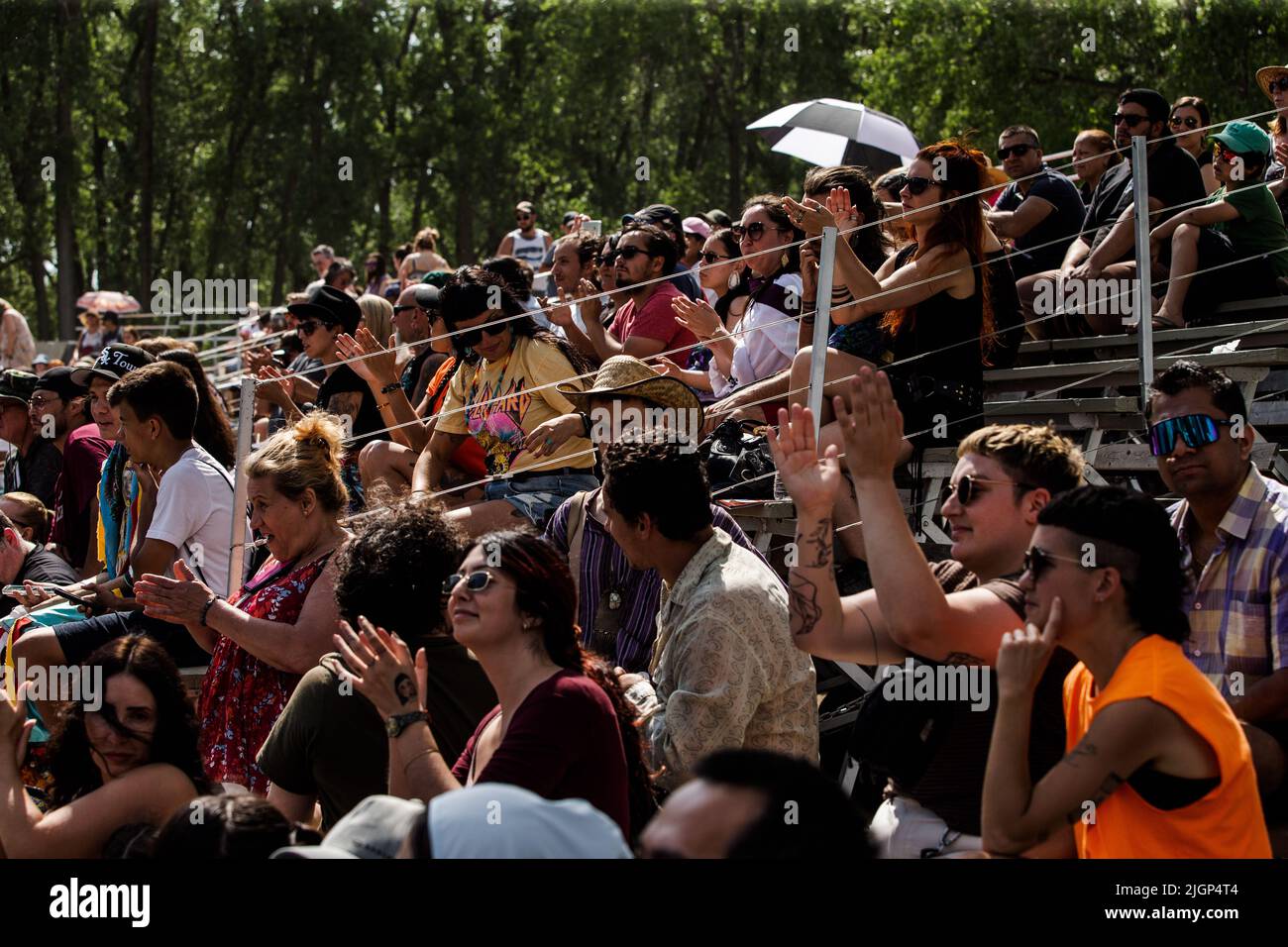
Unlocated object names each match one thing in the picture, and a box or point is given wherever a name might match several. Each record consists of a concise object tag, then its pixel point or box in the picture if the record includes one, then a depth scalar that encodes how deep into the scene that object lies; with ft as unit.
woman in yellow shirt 19.44
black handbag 19.66
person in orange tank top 9.25
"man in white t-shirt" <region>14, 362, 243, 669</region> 18.33
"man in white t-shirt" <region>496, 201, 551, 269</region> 52.11
